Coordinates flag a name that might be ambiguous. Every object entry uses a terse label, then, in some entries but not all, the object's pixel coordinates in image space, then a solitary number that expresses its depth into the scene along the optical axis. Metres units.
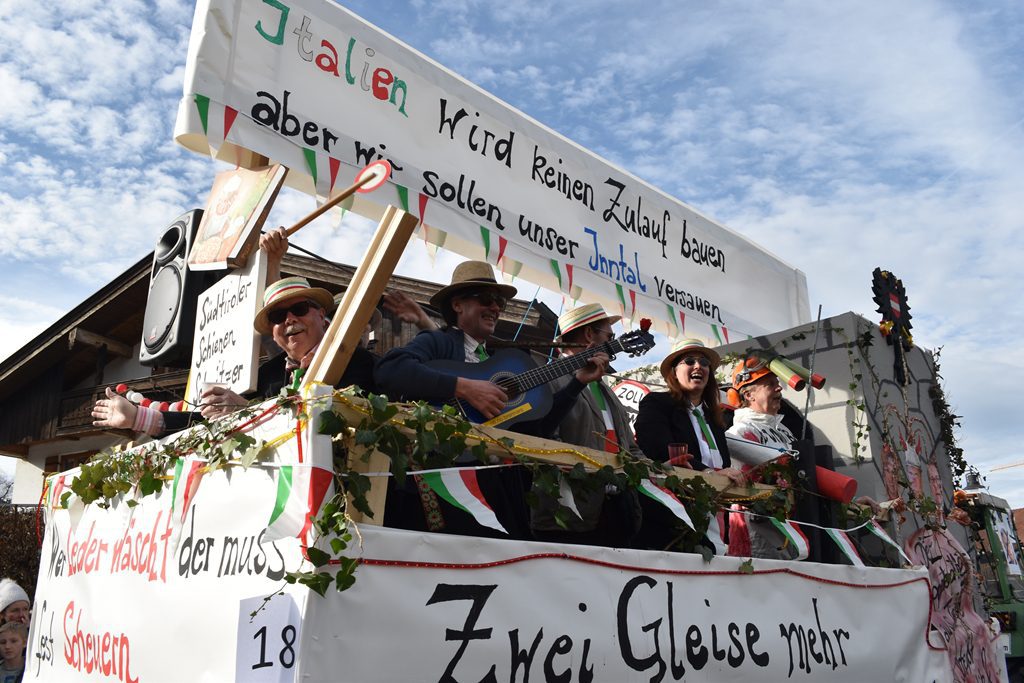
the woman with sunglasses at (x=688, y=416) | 4.17
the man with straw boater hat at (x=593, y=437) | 3.23
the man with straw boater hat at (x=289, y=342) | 3.31
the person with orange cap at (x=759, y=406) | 4.92
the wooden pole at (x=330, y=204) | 2.85
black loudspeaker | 4.07
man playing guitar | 3.15
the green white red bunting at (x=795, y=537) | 3.90
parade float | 2.35
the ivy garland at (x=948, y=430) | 6.27
